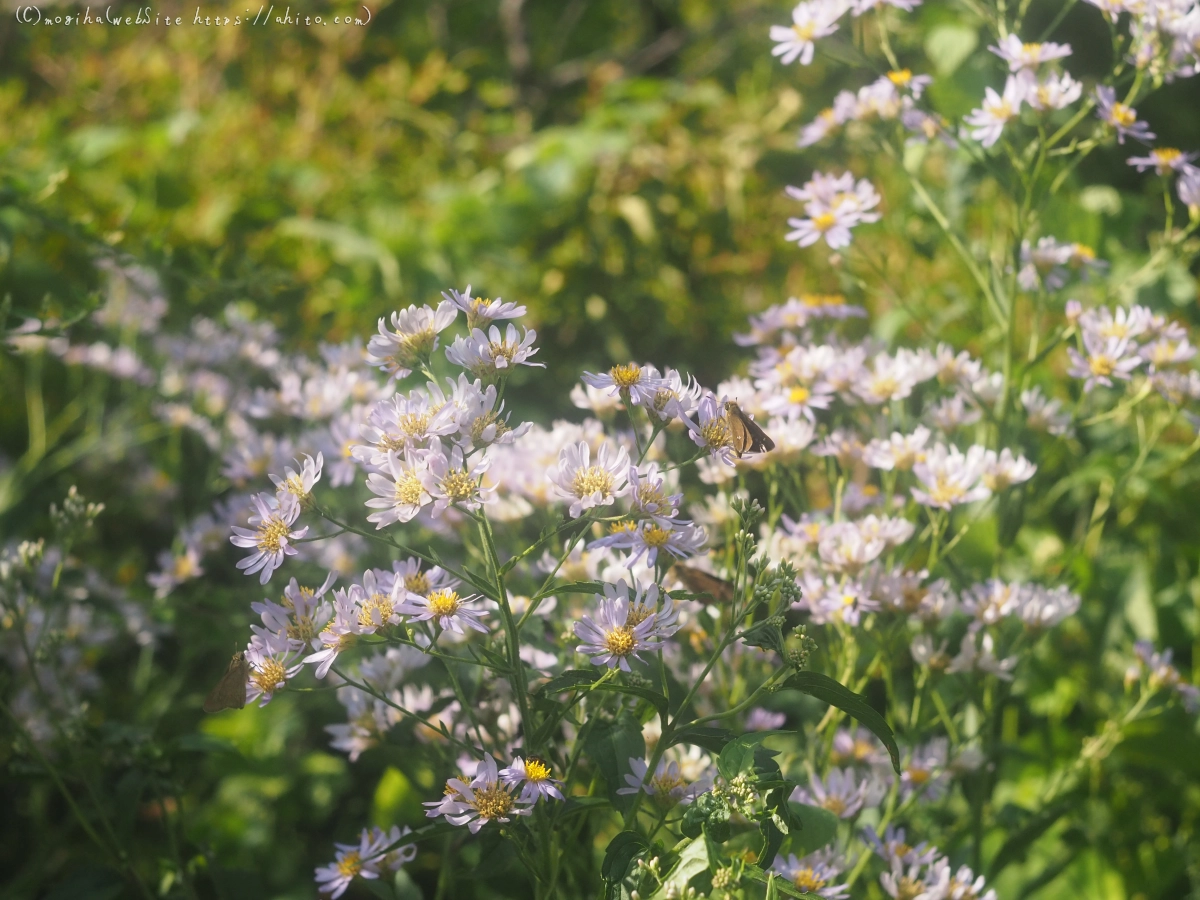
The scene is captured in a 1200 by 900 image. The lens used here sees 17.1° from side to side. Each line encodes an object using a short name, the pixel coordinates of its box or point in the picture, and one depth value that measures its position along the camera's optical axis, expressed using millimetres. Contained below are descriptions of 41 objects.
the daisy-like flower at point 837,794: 1152
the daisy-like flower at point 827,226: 1209
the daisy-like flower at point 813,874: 1098
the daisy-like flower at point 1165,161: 1223
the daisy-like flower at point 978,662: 1184
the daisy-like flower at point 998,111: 1196
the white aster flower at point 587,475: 1080
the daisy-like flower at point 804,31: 1217
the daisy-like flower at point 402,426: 1070
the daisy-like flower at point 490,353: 1089
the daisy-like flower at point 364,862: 1108
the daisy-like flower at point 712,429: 1090
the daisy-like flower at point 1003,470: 1184
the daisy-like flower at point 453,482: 1066
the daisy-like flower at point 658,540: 1073
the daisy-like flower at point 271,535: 1085
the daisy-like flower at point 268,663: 1076
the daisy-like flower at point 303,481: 1088
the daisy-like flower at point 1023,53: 1197
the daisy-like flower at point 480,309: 1095
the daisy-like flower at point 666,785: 1085
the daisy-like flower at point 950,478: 1177
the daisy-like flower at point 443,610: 1068
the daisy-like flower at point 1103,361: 1197
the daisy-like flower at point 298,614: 1086
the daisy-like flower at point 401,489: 1069
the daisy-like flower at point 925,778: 1184
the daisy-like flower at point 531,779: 1065
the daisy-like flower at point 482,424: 1069
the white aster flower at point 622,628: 1072
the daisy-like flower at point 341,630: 1068
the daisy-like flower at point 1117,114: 1195
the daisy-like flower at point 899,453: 1193
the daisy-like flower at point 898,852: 1133
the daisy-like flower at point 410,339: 1094
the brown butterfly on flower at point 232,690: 1075
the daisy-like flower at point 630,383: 1088
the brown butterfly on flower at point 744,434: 1089
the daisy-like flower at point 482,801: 1068
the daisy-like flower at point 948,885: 1114
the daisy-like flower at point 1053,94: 1193
